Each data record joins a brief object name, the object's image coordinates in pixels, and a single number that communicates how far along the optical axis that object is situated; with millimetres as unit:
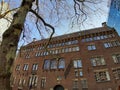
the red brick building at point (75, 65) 13203
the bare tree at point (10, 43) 1271
